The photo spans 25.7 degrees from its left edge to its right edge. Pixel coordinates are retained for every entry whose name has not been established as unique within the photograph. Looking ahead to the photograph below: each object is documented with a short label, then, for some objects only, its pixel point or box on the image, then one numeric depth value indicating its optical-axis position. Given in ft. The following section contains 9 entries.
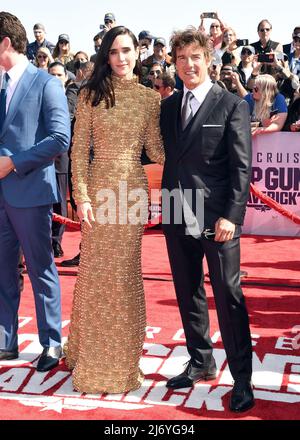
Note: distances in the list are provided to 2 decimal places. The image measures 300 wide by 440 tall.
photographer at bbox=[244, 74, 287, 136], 24.47
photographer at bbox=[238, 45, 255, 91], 33.01
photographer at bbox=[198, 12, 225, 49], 35.91
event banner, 24.80
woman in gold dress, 10.81
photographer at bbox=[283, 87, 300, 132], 25.16
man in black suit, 10.09
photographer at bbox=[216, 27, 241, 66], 34.76
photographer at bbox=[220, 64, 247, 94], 29.22
